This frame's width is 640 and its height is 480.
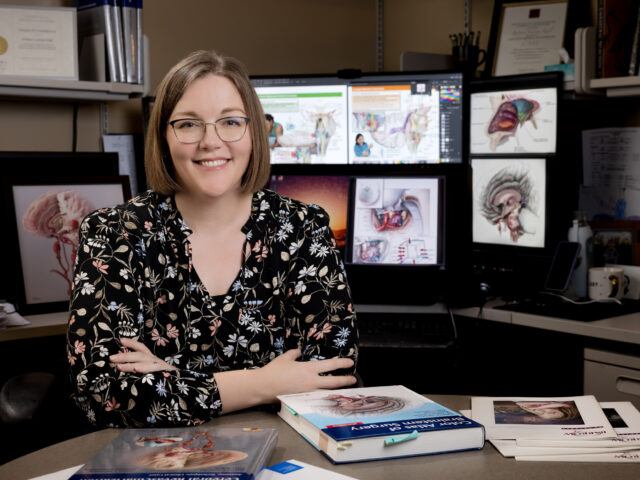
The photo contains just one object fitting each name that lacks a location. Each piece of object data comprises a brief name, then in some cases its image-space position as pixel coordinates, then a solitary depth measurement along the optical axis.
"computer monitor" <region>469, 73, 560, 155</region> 2.38
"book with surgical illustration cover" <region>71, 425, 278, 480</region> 0.96
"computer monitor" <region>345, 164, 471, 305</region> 2.29
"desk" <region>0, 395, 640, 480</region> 1.03
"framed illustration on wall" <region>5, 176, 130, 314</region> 2.24
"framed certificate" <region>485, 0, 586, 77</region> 2.59
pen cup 2.82
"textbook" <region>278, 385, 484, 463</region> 1.07
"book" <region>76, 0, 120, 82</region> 2.39
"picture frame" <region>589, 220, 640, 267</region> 2.41
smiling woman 1.43
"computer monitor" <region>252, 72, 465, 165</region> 2.44
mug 2.31
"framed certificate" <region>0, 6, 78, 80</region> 2.31
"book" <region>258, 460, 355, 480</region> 1.01
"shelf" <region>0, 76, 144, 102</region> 2.29
